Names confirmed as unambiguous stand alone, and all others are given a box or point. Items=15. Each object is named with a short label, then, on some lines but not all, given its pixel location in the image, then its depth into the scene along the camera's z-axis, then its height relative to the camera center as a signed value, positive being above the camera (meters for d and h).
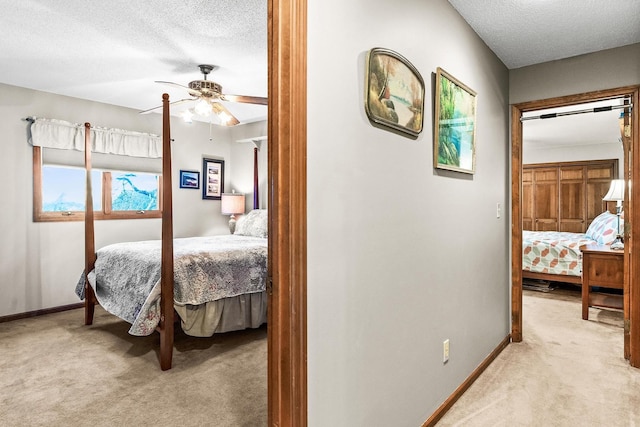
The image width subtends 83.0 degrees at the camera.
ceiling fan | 3.19 +1.04
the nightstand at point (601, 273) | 3.61 -0.66
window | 4.04 +0.23
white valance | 3.96 +0.87
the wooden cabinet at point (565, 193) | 6.64 +0.31
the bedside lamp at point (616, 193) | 4.13 +0.18
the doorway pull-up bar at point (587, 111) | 2.72 +0.79
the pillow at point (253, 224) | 4.44 -0.18
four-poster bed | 2.64 -0.60
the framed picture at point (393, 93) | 1.45 +0.51
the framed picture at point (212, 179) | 5.50 +0.49
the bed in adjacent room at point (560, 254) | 4.72 -0.61
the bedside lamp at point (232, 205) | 5.40 +0.08
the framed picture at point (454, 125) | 1.98 +0.50
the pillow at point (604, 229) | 4.54 -0.28
